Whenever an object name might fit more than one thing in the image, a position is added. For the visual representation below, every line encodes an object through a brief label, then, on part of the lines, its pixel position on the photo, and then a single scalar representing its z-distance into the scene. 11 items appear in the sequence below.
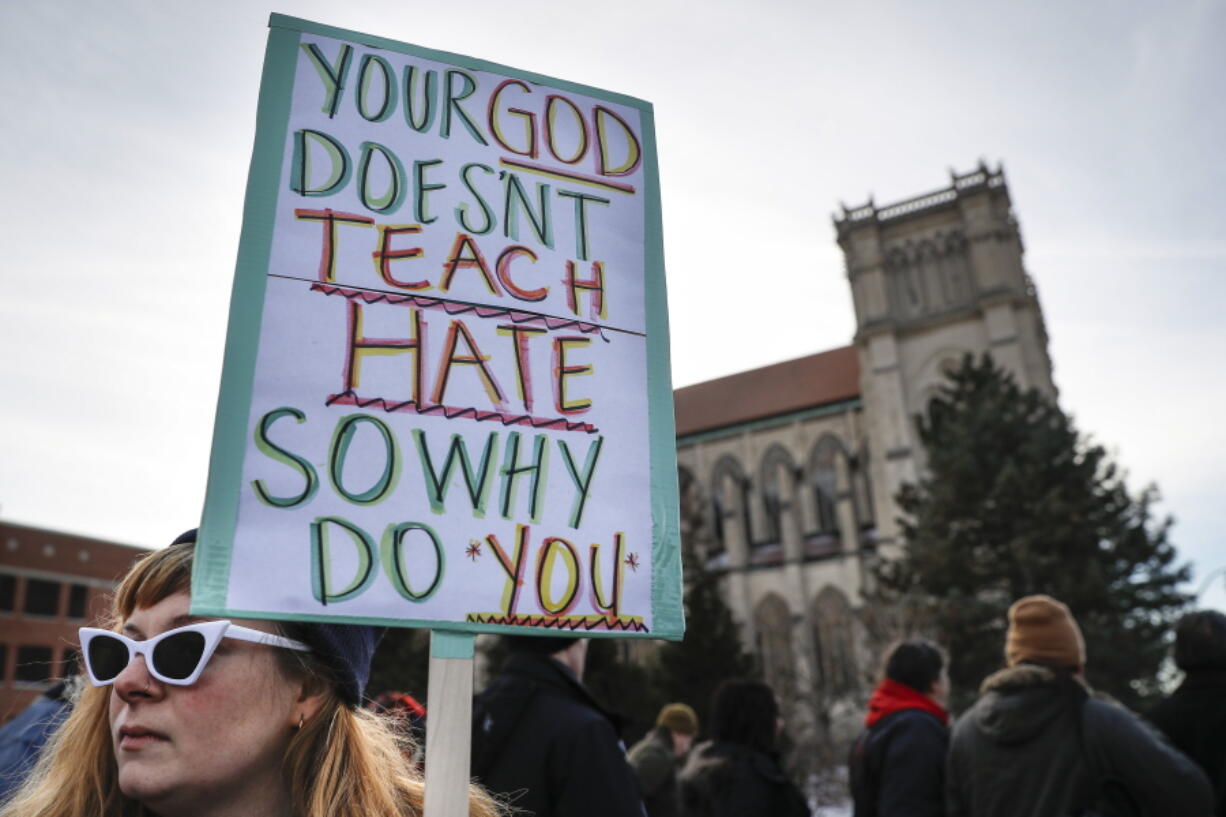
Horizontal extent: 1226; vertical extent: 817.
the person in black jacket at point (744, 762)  3.69
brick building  31.59
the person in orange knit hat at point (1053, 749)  2.93
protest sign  1.47
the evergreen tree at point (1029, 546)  17.80
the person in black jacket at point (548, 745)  2.21
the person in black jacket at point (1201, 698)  3.29
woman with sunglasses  1.38
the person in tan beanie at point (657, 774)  4.70
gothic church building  29.81
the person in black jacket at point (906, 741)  3.53
